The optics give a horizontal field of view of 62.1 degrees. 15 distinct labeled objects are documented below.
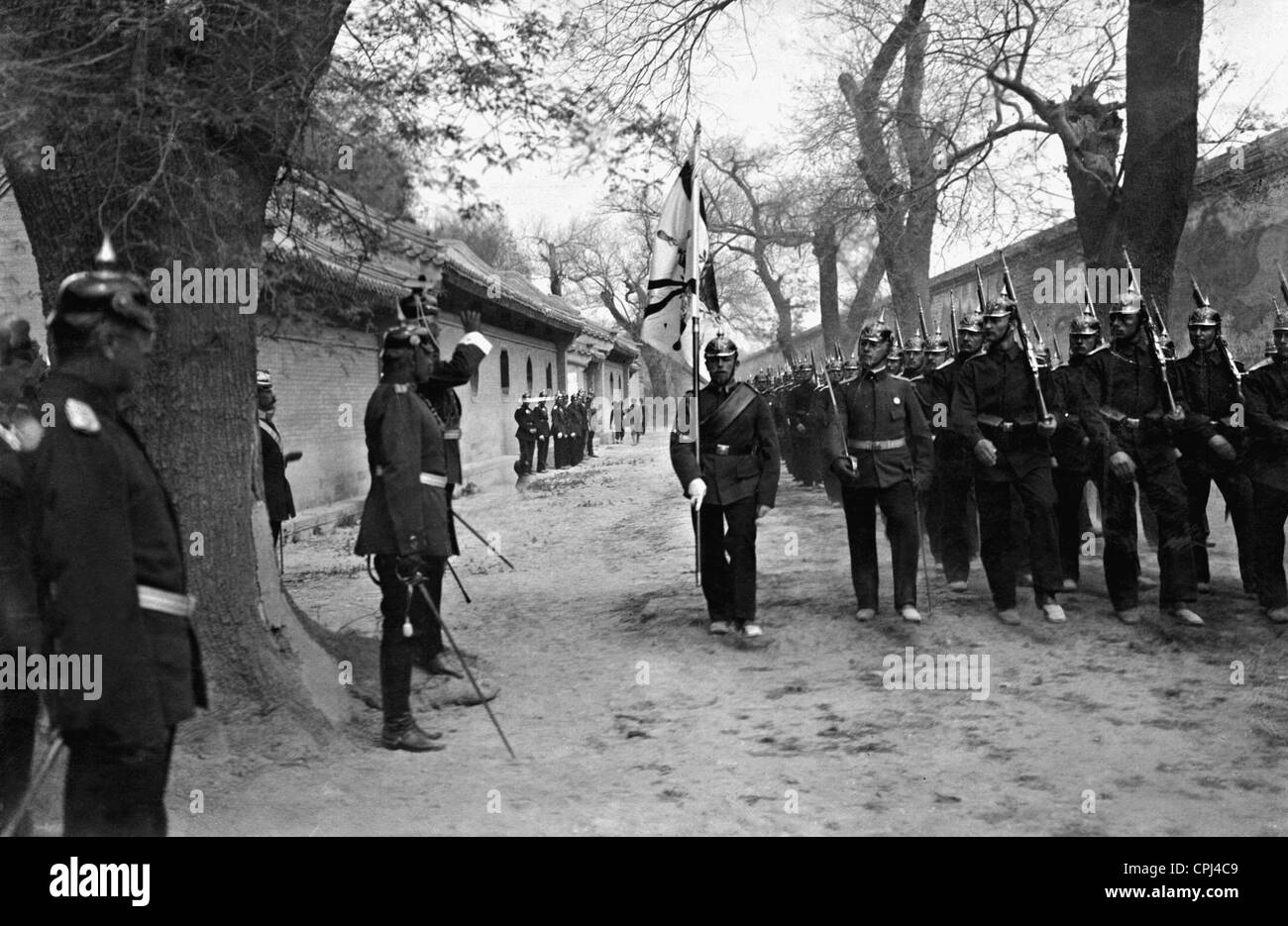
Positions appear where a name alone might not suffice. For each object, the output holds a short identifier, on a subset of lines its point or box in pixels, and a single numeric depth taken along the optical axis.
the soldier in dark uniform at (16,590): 3.76
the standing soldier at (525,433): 24.53
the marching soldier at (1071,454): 8.44
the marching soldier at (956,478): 8.89
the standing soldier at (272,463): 9.16
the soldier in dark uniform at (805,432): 18.45
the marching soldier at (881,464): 7.73
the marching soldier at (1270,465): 7.22
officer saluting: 5.25
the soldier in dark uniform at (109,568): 2.67
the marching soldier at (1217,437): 7.68
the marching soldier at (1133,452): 7.38
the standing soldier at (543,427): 26.22
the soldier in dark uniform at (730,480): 7.52
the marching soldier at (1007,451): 7.63
